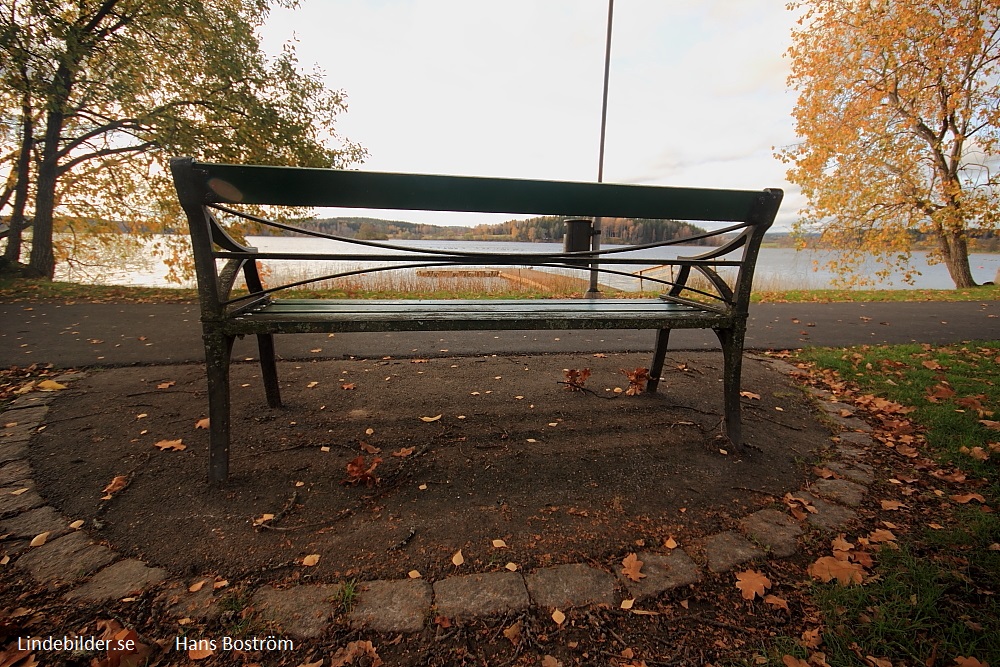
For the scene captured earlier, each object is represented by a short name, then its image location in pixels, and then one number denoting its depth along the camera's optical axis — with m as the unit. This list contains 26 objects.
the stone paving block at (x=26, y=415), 2.55
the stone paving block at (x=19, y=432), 2.36
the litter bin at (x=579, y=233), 8.26
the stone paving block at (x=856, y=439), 2.59
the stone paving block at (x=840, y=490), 2.02
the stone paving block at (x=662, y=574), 1.45
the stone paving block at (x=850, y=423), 2.79
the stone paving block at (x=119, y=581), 1.39
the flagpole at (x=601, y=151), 9.19
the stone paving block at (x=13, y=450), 2.18
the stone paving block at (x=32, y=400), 2.77
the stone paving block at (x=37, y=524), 1.67
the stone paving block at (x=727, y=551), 1.58
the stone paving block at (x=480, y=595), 1.35
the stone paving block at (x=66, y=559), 1.47
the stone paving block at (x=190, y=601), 1.32
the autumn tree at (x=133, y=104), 8.38
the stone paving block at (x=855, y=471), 2.20
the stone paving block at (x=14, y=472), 2.00
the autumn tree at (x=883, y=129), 11.92
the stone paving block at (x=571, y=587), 1.40
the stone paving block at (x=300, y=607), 1.29
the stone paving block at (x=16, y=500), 1.80
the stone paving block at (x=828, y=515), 1.84
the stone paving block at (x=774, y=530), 1.68
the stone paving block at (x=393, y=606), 1.30
